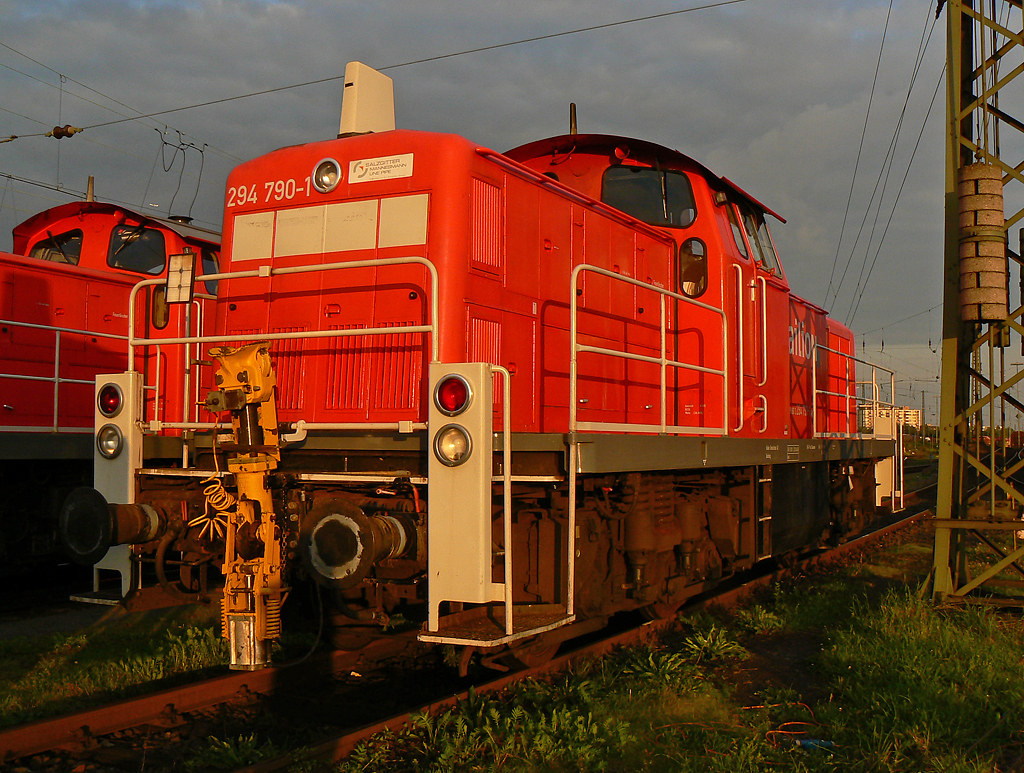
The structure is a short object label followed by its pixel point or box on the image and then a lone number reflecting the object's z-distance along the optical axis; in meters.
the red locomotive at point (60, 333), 7.95
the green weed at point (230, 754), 3.76
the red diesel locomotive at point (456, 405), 4.35
